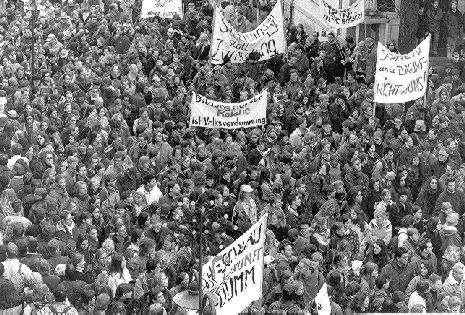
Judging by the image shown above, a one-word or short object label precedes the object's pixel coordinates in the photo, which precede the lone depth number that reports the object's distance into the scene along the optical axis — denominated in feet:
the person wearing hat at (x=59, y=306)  35.19
